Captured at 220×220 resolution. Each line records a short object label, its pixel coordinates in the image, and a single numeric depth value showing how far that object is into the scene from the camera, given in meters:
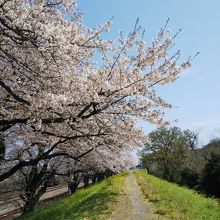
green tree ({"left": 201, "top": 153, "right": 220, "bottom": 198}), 24.03
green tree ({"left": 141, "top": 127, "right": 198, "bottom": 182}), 49.72
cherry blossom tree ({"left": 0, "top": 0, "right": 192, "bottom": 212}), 4.04
